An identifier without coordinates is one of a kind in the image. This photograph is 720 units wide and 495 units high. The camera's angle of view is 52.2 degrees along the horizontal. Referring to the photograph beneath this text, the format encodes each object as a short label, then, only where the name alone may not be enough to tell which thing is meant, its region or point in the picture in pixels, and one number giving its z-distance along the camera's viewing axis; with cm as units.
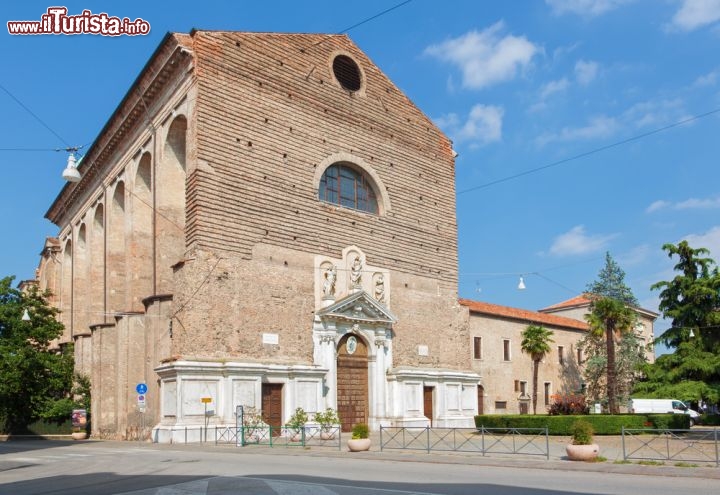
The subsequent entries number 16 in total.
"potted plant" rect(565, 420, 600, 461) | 1675
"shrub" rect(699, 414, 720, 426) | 4537
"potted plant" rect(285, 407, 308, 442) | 2562
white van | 4225
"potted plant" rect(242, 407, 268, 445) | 2516
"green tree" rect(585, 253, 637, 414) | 4141
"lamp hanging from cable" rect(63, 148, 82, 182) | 2088
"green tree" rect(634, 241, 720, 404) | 4056
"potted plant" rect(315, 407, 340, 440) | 2658
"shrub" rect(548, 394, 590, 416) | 3219
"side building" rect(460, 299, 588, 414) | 4284
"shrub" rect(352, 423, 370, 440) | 2075
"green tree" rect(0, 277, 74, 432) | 3662
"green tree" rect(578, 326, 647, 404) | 5047
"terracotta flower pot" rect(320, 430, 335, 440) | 2633
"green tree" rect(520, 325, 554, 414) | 4538
